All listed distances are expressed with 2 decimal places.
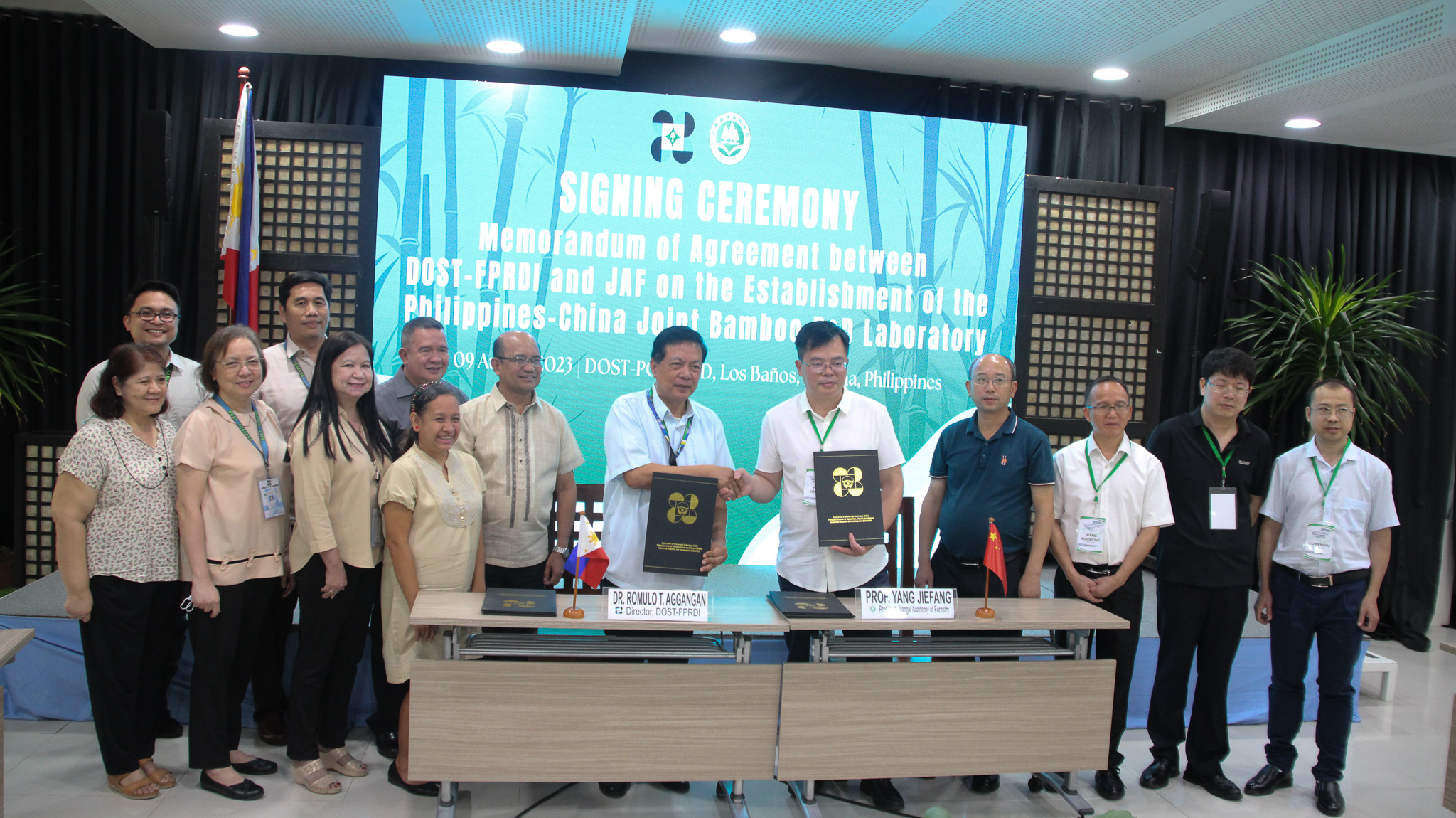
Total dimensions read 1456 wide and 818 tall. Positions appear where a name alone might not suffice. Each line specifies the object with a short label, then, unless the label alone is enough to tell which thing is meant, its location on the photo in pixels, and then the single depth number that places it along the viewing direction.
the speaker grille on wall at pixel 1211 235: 5.16
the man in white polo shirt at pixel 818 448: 2.88
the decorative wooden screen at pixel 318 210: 4.46
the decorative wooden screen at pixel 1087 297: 4.99
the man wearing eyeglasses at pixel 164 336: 3.04
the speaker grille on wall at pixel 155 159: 4.43
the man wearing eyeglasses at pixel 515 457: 2.88
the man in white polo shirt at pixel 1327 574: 3.02
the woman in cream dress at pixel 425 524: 2.62
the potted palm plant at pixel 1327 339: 5.09
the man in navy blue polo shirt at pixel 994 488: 2.99
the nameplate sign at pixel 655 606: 2.49
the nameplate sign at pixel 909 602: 2.62
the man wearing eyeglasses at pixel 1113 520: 3.02
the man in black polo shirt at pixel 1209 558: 3.02
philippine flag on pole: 4.10
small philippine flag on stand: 2.45
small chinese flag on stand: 2.69
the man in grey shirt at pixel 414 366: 3.23
